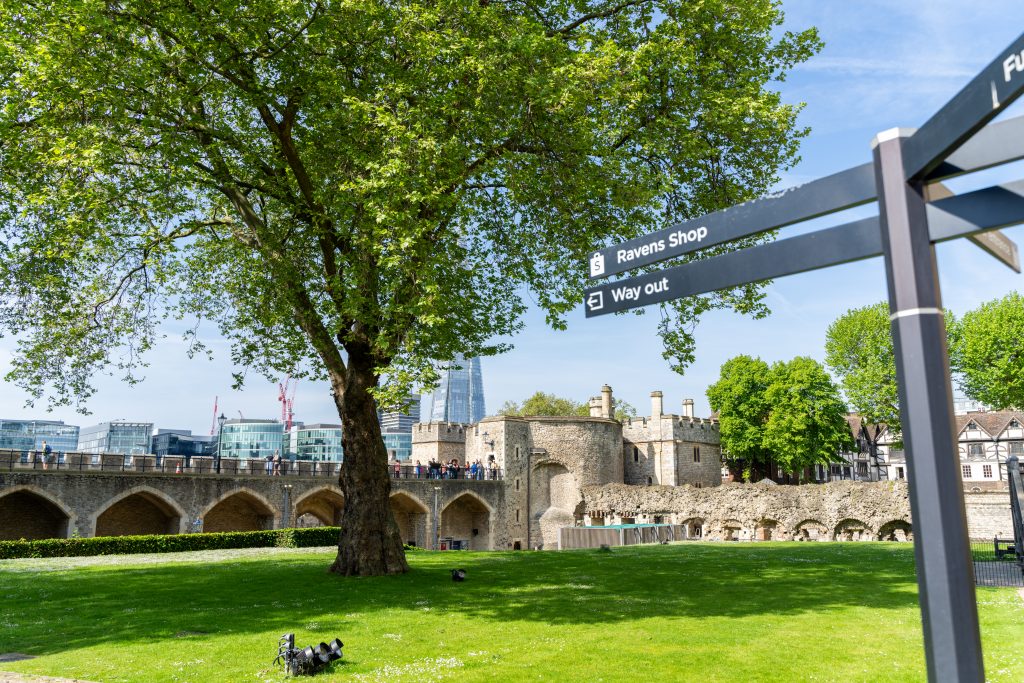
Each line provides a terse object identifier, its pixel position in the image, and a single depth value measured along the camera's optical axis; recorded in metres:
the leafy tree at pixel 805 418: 54.94
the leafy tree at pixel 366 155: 14.00
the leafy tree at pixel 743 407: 58.75
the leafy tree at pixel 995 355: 45.31
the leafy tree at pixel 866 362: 48.66
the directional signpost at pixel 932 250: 3.34
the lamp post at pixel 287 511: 42.00
